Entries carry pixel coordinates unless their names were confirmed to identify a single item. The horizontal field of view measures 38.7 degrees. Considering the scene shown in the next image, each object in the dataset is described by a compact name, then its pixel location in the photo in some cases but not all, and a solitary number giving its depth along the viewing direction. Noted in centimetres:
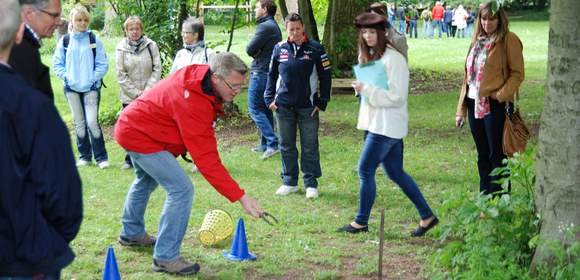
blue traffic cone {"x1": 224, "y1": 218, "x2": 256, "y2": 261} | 619
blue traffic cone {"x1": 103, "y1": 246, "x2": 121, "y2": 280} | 536
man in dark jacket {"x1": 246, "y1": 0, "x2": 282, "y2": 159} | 1023
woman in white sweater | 652
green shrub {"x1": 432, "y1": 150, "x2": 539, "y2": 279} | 508
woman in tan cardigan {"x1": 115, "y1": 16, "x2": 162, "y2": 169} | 958
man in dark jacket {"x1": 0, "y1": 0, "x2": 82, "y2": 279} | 285
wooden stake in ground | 519
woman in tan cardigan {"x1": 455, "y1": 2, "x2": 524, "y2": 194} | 670
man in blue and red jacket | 802
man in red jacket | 540
